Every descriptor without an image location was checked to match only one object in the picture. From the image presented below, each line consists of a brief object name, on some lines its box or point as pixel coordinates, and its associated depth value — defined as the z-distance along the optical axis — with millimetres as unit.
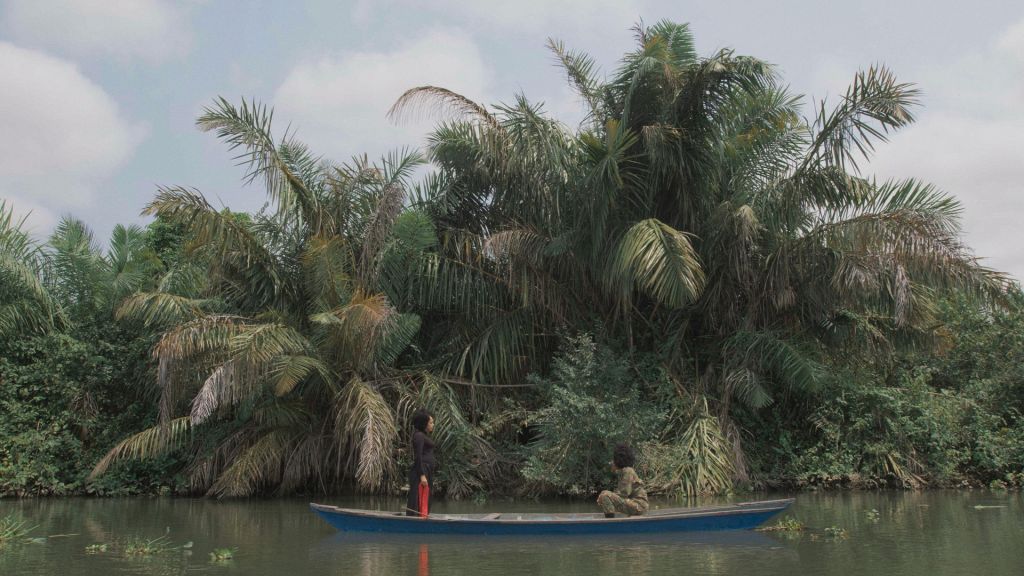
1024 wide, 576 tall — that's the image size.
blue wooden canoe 10109
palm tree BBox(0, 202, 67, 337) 17984
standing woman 10891
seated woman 10727
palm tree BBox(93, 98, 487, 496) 14383
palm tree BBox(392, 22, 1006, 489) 14562
